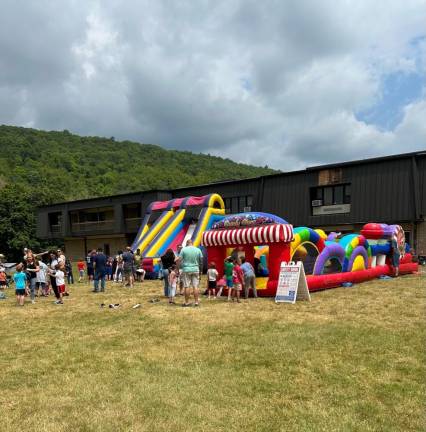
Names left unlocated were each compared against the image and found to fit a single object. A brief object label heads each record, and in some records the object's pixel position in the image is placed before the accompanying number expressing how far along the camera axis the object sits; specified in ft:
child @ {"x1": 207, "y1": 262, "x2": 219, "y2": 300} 41.01
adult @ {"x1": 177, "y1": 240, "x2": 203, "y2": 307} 35.01
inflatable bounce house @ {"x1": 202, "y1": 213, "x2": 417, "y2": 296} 40.75
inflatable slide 66.39
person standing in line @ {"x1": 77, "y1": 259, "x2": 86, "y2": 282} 68.54
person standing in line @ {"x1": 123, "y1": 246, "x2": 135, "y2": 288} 52.80
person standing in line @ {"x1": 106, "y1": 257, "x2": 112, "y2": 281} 67.87
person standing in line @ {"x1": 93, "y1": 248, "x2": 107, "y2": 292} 48.73
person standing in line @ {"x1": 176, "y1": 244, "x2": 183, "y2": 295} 39.34
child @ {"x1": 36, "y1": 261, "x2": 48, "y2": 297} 46.65
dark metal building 78.38
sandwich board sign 36.63
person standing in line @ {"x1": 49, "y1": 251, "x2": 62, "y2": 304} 41.39
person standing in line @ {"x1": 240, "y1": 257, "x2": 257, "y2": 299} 39.58
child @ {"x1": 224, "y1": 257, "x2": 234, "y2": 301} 38.75
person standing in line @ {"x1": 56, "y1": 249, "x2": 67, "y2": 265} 44.85
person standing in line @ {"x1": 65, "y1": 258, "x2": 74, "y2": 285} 62.29
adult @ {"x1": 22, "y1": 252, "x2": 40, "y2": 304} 43.14
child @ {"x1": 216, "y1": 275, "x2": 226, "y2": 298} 40.82
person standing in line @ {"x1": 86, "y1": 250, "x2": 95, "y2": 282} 64.80
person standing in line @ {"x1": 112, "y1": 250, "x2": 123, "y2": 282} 62.03
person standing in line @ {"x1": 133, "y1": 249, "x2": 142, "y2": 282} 61.24
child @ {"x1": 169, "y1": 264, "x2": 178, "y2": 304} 38.19
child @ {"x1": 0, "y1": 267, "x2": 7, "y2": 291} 50.41
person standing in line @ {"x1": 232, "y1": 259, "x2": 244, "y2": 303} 38.04
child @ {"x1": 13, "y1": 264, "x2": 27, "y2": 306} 40.37
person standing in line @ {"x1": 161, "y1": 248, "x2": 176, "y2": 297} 39.93
